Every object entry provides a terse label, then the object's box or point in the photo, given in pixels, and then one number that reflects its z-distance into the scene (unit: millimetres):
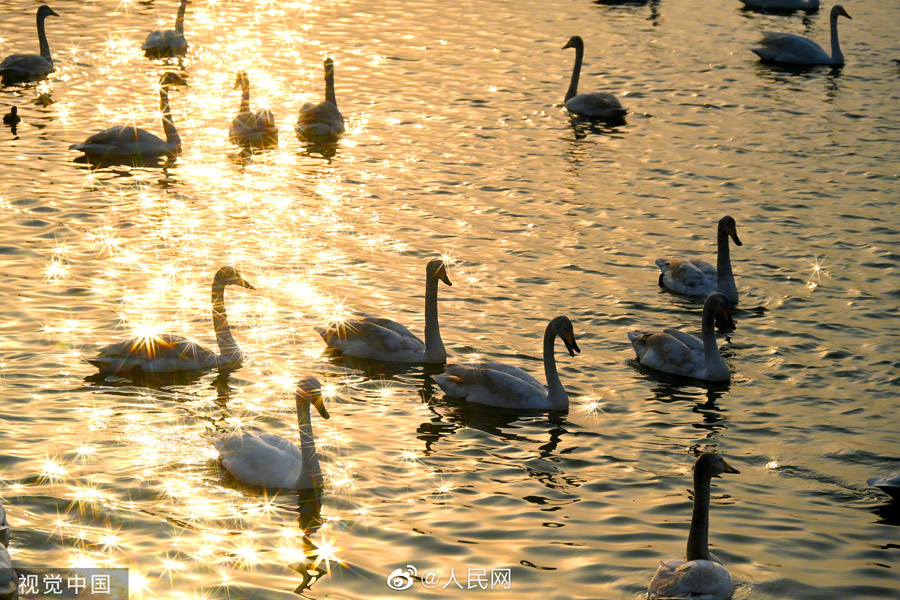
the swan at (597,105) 25500
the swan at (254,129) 22906
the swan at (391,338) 14570
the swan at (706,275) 16797
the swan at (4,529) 9734
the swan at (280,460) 11297
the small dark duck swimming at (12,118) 23317
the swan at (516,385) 13547
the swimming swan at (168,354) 13609
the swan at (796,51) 29781
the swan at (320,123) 23609
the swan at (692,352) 14492
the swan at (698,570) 9477
